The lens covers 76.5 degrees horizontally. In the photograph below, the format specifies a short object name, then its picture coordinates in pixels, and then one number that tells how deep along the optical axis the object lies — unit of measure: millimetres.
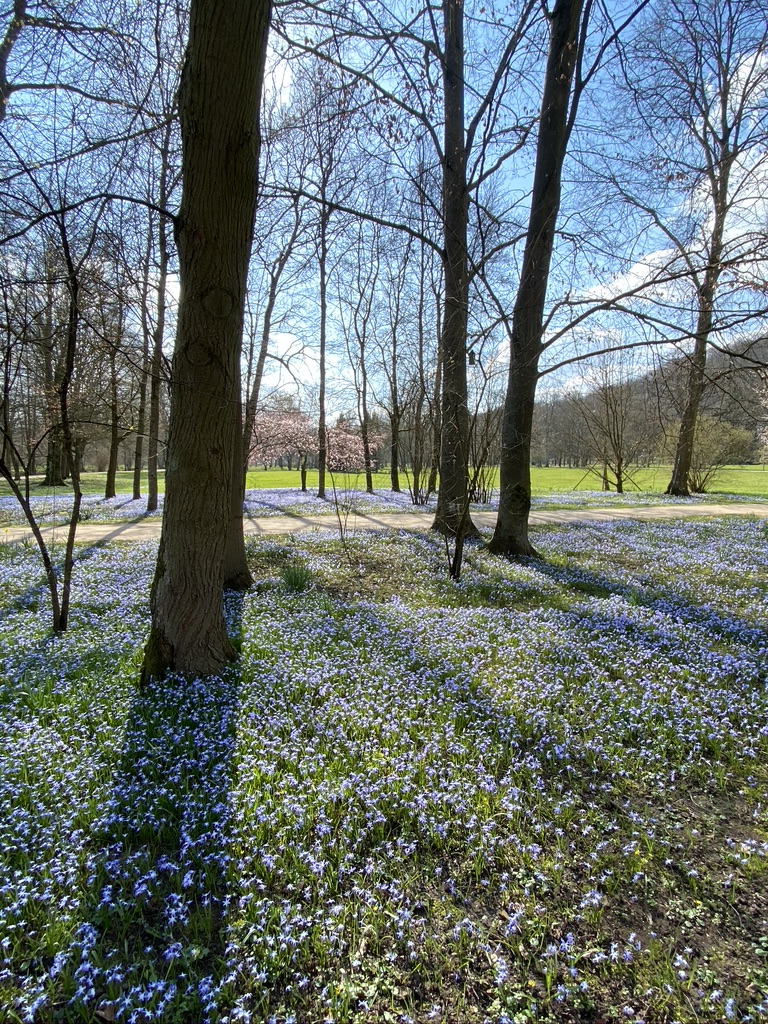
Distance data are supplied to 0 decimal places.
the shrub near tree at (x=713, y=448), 24906
